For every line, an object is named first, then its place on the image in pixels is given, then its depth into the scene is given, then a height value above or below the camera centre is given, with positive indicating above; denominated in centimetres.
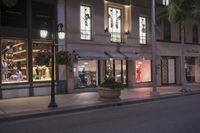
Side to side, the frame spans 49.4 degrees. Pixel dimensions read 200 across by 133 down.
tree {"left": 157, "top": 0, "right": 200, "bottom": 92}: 1530 +408
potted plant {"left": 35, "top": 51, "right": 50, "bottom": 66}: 1042 +56
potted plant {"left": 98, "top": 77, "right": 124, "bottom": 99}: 1192 -109
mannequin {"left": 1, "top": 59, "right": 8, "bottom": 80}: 1259 +6
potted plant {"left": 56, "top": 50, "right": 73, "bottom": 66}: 1103 +59
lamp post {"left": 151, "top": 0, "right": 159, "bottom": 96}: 1363 +64
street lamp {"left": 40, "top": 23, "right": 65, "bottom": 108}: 1005 -54
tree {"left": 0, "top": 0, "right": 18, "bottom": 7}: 1016 +319
